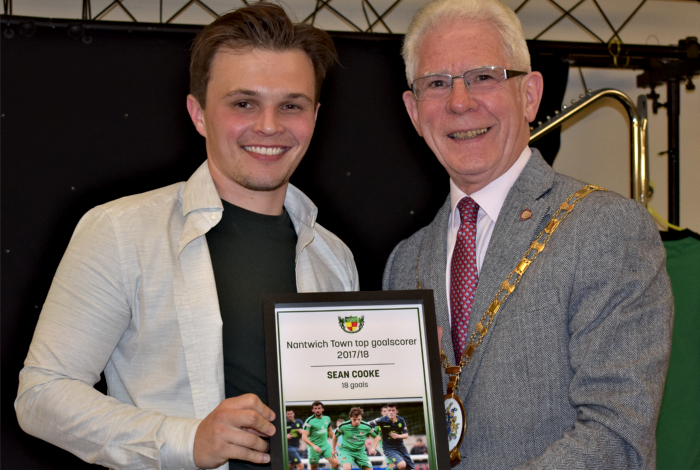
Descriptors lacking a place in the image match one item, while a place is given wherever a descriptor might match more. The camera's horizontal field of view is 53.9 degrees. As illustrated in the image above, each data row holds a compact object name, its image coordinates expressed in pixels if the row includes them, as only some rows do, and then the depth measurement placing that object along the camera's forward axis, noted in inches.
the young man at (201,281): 68.4
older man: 64.6
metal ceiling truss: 130.5
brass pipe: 108.7
